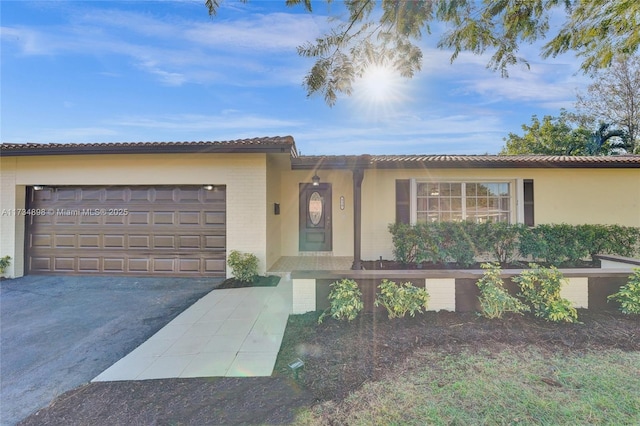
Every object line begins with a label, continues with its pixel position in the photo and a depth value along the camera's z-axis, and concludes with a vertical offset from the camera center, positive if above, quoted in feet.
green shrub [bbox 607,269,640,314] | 11.77 -3.31
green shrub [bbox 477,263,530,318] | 11.72 -3.38
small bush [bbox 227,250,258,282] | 19.71 -3.28
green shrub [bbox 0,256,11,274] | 21.06 -3.22
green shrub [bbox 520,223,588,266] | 22.31 -2.13
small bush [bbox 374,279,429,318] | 12.10 -3.48
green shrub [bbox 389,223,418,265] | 22.72 -2.01
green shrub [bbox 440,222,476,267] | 22.33 -1.89
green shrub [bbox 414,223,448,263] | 22.33 -2.12
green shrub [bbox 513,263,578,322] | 11.34 -3.22
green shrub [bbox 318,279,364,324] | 11.78 -3.52
